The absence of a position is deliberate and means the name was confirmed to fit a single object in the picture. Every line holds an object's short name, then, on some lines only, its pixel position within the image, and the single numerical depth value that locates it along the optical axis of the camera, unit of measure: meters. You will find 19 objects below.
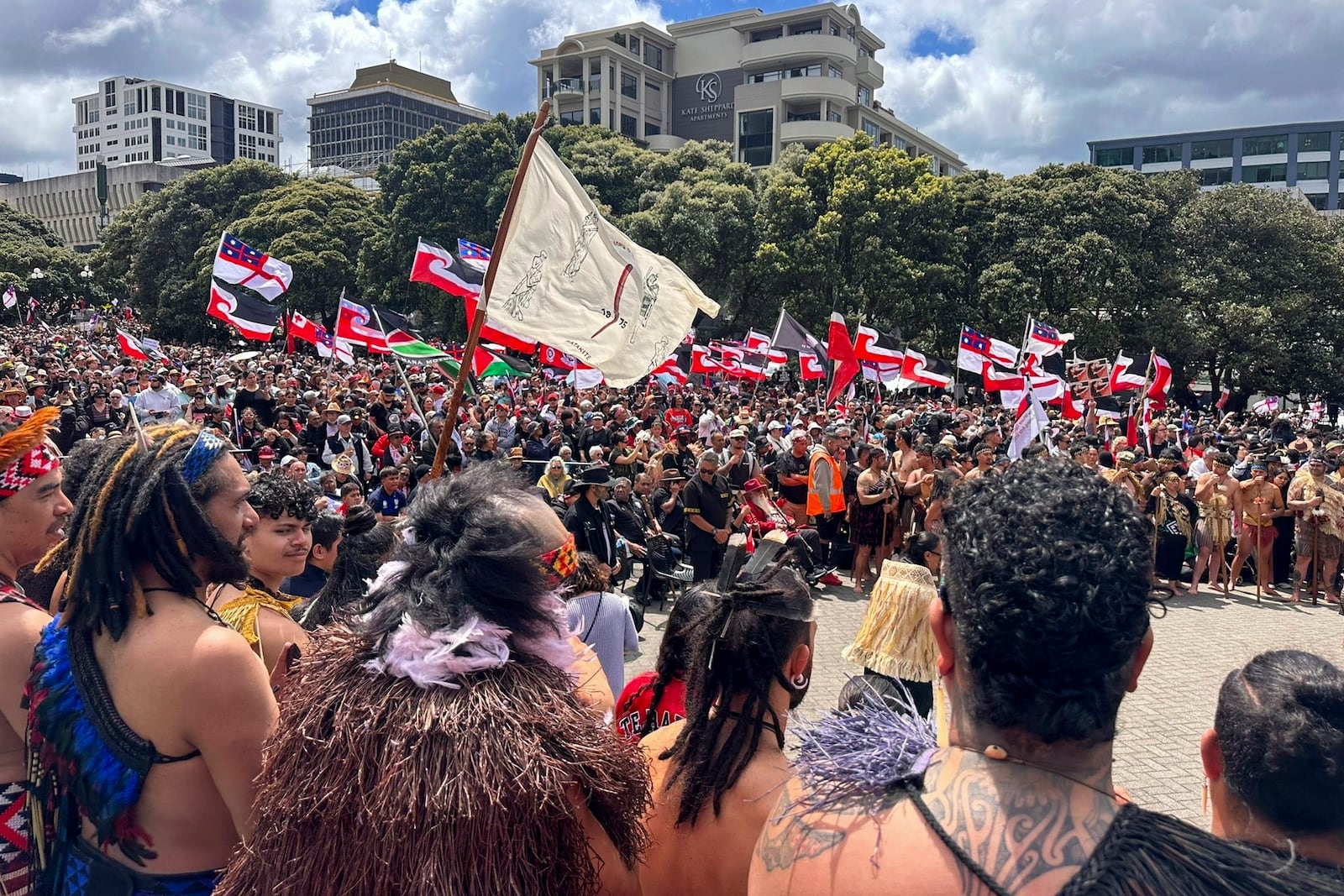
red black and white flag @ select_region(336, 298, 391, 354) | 16.28
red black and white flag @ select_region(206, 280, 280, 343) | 14.85
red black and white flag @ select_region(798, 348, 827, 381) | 21.59
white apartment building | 62.03
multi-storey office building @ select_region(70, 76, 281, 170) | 157.25
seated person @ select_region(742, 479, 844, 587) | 9.12
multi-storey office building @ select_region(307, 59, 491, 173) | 131.38
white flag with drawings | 4.94
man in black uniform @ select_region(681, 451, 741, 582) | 10.12
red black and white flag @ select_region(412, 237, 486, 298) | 10.33
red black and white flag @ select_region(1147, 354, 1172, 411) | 18.39
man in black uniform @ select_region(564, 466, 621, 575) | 8.05
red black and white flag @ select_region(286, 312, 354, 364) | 20.67
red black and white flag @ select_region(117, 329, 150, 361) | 17.42
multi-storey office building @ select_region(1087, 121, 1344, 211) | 88.81
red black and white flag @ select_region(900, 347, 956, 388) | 19.25
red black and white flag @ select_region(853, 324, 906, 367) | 18.67
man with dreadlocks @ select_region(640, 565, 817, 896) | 2.30
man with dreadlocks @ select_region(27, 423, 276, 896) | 2.08
